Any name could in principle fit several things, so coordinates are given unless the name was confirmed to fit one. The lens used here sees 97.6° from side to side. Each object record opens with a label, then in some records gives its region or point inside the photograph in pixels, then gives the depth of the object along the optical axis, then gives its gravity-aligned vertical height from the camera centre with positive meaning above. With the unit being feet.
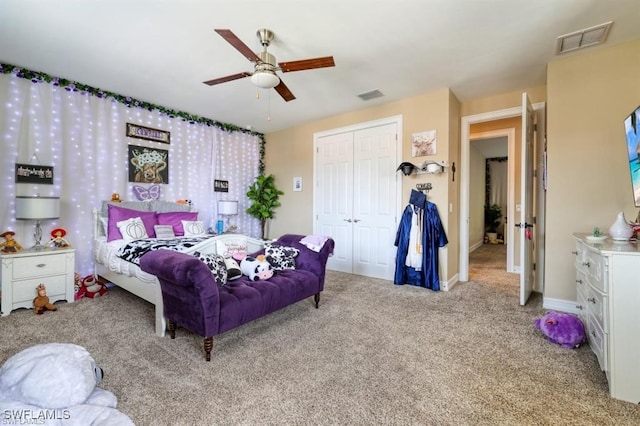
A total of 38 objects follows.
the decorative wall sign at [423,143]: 12.74 +3.15
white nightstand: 9.49 -2.32
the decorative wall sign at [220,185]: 17.06 +1.60
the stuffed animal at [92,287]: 11.41 -3.14
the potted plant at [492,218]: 26.91 -0.64
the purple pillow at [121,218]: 11.93 -0.32
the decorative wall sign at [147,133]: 13.66 +3.97
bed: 9.09 -1.16
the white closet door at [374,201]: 14.08 +0.54
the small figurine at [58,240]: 11.09 -1.14
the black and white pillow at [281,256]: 9.79 -1.59
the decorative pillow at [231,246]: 9.71 -1.24
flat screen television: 6.63 +1.58
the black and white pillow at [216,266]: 7.69 -1.54
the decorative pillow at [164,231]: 12.65 -0.91
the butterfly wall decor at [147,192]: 13.94 +0.96
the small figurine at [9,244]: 9.90 -1.18
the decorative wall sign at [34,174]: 10.73 +1.47
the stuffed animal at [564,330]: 7.27 -3.16
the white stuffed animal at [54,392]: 4.62 -3.17
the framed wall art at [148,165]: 13.76 +2.37
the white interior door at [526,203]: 10.18 +0.35
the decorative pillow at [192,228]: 13.57 -0.84
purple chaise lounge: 6.48 -2.22
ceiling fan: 7.64 +4.09
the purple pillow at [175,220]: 13.50 -0.42
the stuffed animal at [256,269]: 8.75 -1.81
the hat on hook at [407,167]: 12.96 +2.05
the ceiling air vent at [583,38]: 8.09 +5.28
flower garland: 10.66 +5.30
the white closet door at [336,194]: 15.64 +0.98
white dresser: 5.34 -2.11
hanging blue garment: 12.37 -1.41
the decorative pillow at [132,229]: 11.75 -0.76
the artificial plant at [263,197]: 18.38 +0.94
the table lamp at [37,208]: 9.93 +0.11
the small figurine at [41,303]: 9.71 -3.20
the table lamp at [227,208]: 16.40 +0.20
